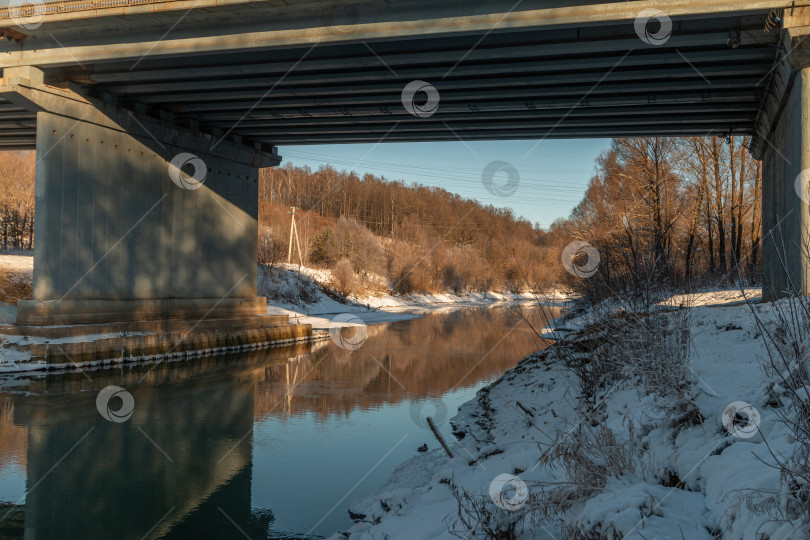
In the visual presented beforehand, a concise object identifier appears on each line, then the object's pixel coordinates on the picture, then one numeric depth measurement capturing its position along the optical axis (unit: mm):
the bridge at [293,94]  14547
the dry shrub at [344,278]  50469
